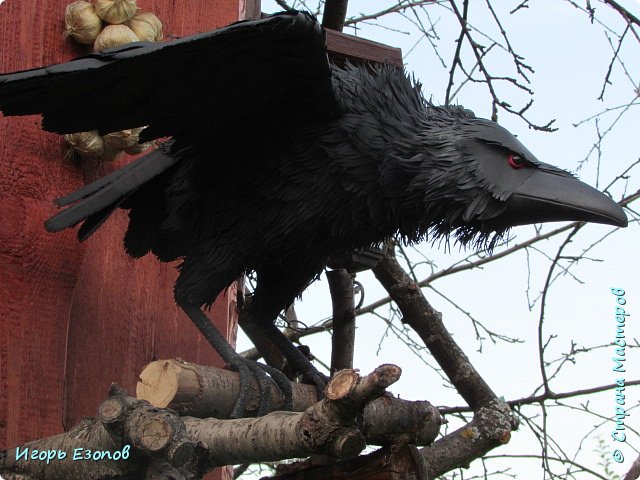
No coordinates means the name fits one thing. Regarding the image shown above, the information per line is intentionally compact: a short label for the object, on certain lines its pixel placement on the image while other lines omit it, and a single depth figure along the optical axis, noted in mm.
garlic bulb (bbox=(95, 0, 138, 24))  2582
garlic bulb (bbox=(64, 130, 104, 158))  2512
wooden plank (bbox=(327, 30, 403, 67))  2668
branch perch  1997
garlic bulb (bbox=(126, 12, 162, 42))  2609
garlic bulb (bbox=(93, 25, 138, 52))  2543
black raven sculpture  2076
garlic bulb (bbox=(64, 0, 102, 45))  2576
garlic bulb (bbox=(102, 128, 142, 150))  2529
